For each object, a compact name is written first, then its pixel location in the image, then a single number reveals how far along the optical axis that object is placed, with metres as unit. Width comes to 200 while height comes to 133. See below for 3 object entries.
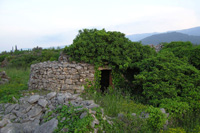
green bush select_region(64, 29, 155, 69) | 7.82
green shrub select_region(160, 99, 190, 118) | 5.45
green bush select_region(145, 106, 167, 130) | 4.63
